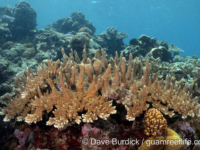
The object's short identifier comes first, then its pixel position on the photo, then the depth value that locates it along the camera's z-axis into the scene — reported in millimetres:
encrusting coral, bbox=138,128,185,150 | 2203
